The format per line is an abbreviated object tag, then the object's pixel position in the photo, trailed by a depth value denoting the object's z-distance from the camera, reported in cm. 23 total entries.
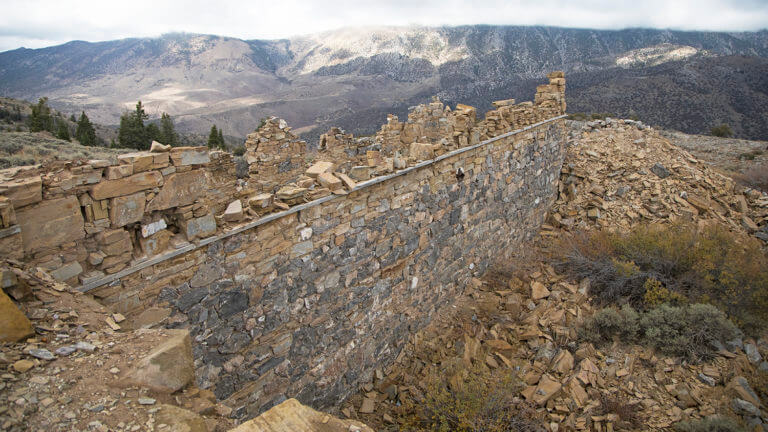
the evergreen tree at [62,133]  2592
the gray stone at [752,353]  523
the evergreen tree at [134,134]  2945
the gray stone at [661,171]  1036
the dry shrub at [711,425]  412
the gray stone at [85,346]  244
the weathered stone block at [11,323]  225
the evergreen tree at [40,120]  2662
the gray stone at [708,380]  499
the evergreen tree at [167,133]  3078
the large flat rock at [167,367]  232
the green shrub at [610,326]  586
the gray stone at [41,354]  225
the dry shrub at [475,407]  450
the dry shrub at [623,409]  455
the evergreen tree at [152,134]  3031
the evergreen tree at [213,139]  2804
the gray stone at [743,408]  441
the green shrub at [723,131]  2539
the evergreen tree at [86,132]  2733
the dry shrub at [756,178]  1182
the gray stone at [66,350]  236
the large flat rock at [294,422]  224
